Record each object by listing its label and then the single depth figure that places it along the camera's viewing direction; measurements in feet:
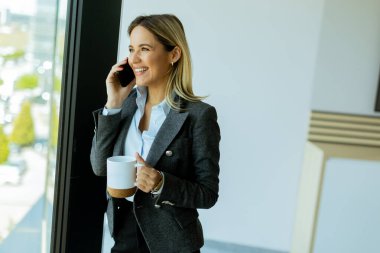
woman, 3.95
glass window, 3.66
